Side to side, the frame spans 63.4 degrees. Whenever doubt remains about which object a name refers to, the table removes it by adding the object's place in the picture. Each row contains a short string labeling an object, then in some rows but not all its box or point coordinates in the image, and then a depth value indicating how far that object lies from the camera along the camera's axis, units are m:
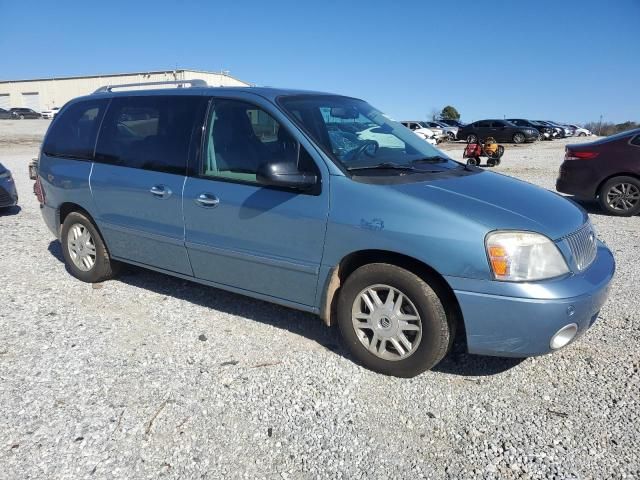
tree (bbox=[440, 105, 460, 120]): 74.06
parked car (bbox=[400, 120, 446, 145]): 30.92
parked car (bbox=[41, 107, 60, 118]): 60.38
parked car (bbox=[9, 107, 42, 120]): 59.22
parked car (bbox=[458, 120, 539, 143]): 32.78
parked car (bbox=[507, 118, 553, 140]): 37.38
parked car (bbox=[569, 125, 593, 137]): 45.81
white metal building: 76.19
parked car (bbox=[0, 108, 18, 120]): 57.38
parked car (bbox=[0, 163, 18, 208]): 8.04
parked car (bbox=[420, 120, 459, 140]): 36.90
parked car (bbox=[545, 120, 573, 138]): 41.09
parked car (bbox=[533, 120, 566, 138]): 39.22
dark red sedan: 8.29
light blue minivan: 2.90
